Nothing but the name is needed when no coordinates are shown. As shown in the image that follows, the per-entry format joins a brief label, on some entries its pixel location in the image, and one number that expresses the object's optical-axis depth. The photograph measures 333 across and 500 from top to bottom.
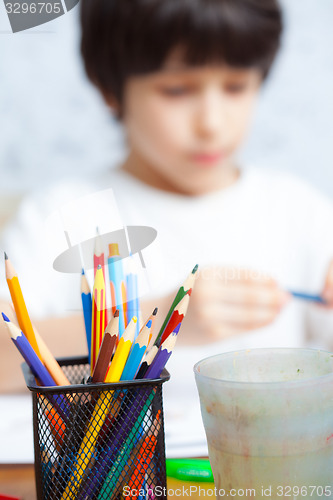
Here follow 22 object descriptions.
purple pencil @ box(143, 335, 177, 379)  0.73
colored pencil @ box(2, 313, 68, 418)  0.72
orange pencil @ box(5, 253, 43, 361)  0.73
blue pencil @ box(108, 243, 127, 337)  0.77
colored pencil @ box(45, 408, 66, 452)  0.75
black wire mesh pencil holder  0.74
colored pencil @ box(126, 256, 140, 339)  0.78
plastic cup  0.71
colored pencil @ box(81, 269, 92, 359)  0.78
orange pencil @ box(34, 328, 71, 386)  0.75
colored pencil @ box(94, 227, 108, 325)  0.77
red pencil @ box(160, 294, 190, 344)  0.74
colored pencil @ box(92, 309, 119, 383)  0.72
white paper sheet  0.87
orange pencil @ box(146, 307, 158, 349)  0.73
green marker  0.82
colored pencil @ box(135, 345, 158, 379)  0.75
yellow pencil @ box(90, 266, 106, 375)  0.75
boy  1.91
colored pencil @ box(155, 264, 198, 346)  0.74
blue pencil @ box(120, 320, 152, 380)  0.73
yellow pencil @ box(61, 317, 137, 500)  0.74
